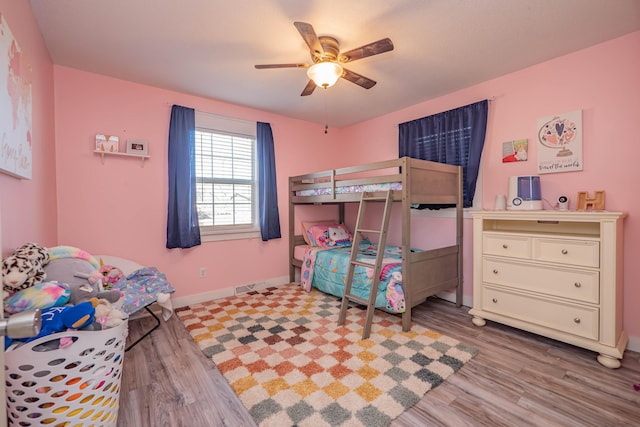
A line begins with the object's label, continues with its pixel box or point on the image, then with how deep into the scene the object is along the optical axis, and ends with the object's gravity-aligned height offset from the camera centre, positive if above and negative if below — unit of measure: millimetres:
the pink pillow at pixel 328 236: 3873 -350
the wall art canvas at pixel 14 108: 1307 +534
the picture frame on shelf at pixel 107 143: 2711 +660
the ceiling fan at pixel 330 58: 1803 +1035
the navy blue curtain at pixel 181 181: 3078 +336
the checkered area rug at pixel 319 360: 1602 -1062
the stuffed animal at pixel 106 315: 1293 -474
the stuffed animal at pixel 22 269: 1271 -256
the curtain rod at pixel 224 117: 3185 +1129
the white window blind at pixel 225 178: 3375 +413
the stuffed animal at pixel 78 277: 1534 -377
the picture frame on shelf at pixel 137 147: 2857 +648
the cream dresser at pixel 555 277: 1995 -534
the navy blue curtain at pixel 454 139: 2969 +786
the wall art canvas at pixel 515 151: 2715 +551
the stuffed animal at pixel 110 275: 2268 -504
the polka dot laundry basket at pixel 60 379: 1085 -651
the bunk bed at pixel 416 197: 2545 +131
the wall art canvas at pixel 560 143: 2422 +562
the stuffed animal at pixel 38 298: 1215 -368
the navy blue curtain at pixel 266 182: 3707 +370
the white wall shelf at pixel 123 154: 2719 +565
